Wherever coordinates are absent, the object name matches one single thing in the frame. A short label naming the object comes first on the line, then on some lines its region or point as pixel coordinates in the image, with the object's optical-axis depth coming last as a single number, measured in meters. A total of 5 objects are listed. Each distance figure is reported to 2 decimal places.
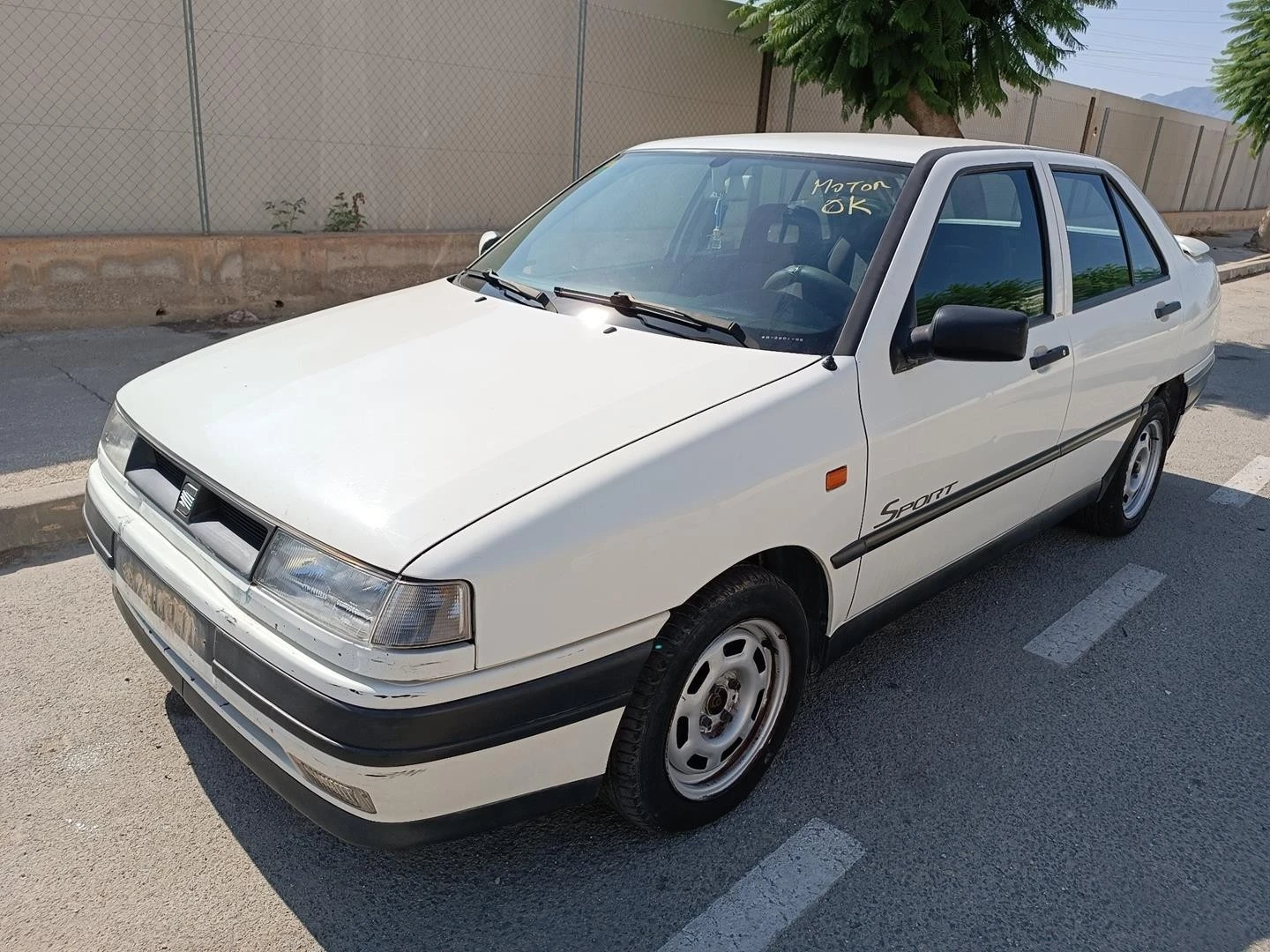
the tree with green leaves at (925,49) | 8.87
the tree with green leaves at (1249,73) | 17.30
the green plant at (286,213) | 8.05
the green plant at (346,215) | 8.39
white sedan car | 2.05
